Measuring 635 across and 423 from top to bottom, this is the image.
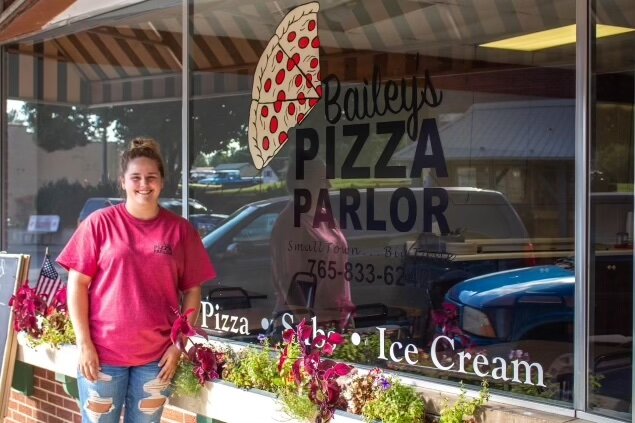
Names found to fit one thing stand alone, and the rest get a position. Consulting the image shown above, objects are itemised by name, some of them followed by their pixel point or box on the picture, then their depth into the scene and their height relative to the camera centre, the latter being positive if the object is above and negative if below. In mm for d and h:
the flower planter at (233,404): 3811 -831
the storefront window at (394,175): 4258 +208
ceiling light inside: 3574 +867
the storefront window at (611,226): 3352 -47
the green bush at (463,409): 3312 -712
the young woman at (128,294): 3721 -334
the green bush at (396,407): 3395 -721
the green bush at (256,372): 4008 -703
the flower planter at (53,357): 4980 -821
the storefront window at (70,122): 6859 +704
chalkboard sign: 5551 -611
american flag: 6254 -478
